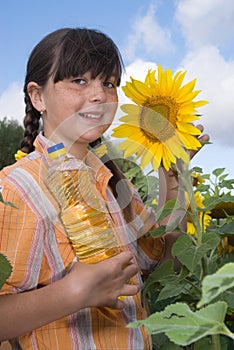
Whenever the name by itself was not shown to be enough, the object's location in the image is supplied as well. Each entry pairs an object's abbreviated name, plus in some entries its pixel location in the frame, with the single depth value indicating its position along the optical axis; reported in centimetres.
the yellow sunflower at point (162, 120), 122
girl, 112
